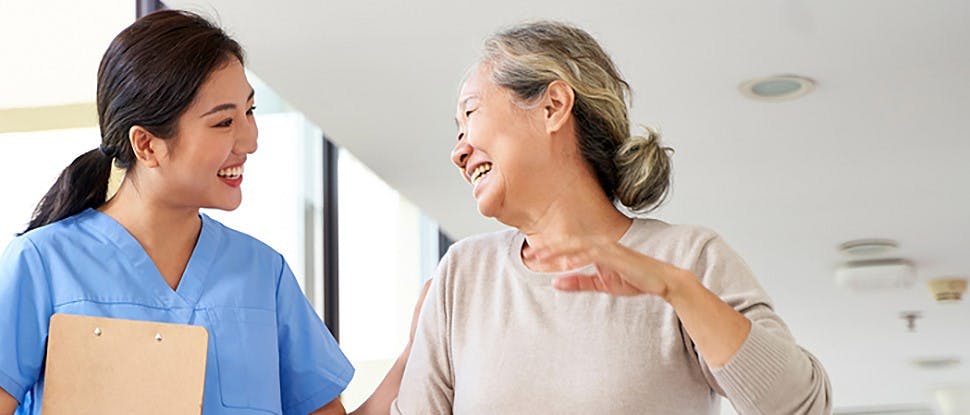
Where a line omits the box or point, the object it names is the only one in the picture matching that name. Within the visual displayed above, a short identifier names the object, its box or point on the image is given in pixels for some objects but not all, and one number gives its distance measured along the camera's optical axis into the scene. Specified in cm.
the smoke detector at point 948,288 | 612
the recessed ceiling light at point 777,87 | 344
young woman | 172
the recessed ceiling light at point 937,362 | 826
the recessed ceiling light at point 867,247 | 543
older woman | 139
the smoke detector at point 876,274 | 577
